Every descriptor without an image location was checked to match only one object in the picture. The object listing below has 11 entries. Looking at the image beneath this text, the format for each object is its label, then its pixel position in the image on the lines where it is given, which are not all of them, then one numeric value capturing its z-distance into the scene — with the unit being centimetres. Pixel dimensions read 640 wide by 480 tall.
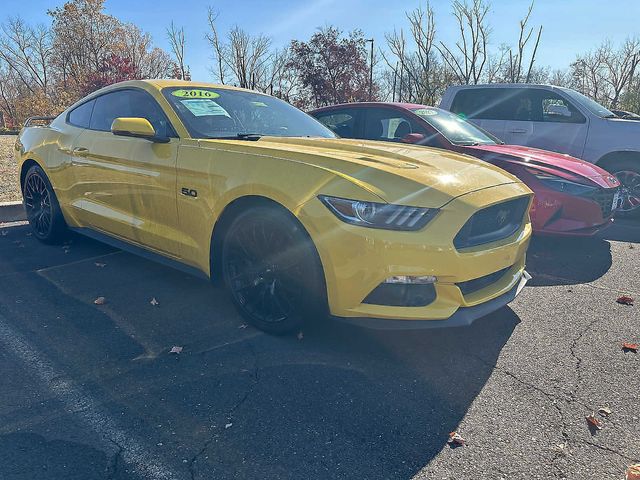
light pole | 2666
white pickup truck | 645
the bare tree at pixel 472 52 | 2567
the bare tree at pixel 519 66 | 2412
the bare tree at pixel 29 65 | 3491
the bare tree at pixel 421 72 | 2642
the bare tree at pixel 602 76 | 2725
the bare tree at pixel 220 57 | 2656
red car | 480
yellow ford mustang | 247
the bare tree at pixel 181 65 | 2756
